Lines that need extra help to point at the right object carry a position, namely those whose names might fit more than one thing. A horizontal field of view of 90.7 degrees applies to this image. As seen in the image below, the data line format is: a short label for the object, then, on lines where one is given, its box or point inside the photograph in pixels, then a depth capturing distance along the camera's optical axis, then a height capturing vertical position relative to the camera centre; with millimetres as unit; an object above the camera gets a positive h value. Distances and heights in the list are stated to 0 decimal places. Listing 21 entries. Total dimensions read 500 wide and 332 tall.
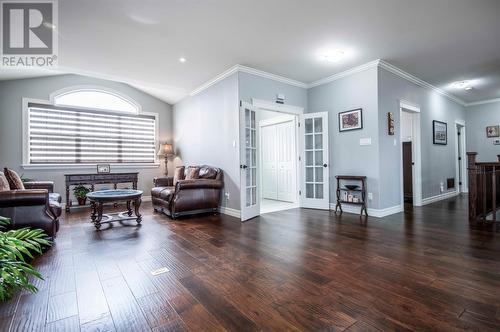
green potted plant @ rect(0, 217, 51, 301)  948 -369
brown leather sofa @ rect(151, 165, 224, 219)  4285 -456
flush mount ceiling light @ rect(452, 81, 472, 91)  5371 +1830
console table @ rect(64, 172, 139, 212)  5352 -192
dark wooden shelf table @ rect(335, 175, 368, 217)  4264 -460
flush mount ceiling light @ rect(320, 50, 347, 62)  3805 +1786
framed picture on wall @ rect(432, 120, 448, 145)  5707 +823
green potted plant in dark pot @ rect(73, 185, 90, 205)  5625 -499
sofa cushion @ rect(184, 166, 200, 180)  4939 -66
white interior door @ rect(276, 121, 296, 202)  5938 +197
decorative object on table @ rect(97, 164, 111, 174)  5920 +70
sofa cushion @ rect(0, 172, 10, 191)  2922 -134
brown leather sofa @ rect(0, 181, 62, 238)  2713 -429
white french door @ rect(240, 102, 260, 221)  4270 +111
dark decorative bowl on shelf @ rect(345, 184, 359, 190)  4316 -336
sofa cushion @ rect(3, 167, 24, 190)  3199 -92
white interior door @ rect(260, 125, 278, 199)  6543 +160
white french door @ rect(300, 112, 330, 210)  4918 +150
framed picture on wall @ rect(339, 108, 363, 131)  4383 +882
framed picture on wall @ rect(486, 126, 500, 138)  6738 +959
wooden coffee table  3611 -426
